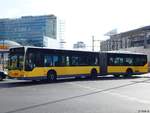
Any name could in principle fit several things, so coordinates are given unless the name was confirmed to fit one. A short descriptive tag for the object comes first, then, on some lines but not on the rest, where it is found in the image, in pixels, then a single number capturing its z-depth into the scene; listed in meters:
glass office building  121.44
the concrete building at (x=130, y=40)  94.69
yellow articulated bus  23.68
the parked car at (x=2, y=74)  27.32
